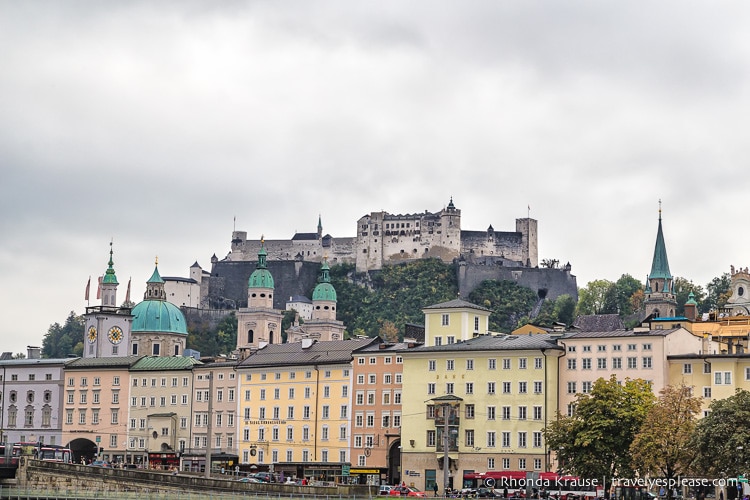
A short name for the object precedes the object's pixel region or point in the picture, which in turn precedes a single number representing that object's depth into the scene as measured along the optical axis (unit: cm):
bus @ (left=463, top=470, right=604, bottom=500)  9612
